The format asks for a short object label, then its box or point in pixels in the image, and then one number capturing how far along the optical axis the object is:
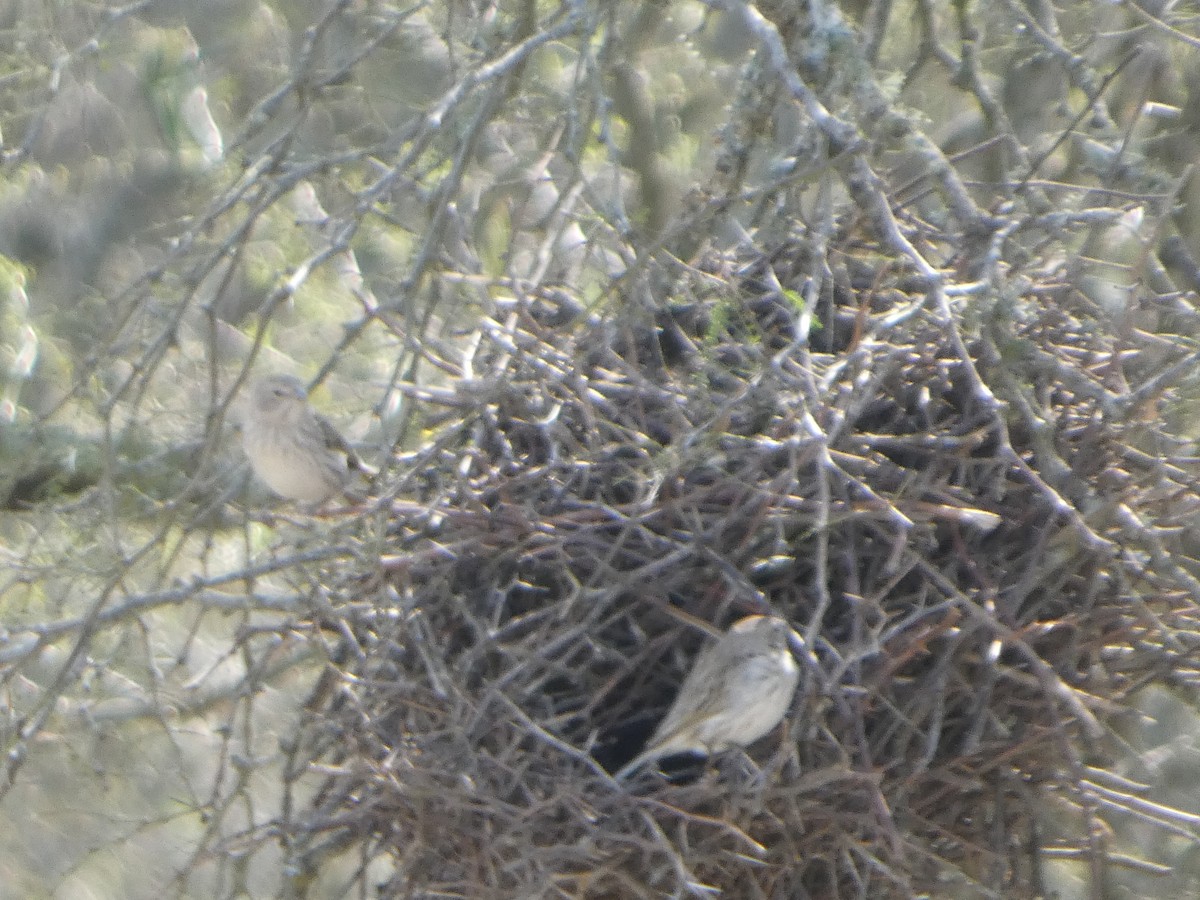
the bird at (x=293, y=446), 10.78
